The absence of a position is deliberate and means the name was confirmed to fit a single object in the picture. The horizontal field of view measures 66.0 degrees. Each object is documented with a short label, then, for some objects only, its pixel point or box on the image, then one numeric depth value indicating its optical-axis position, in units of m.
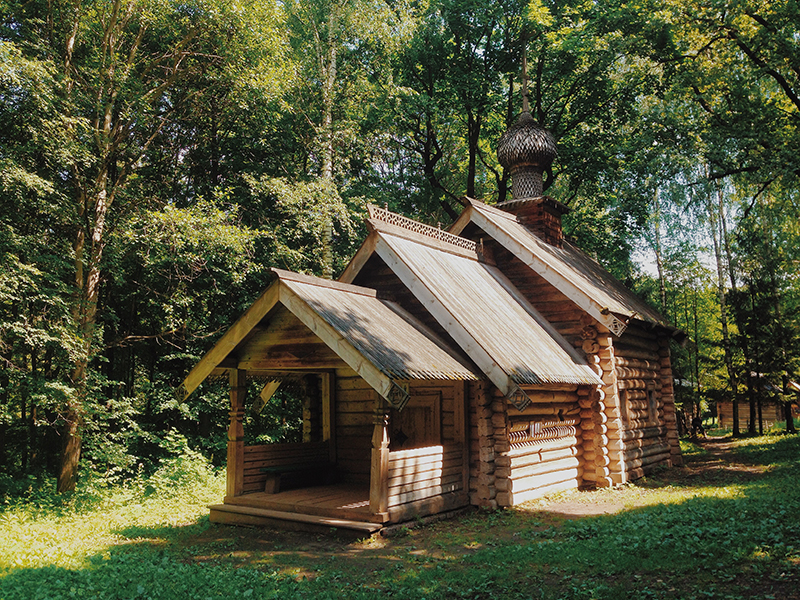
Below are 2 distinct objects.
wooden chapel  10.16
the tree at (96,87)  13.72
